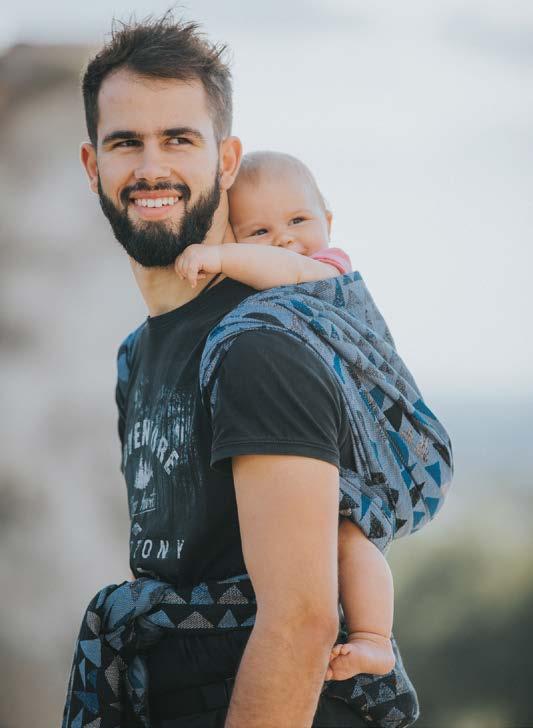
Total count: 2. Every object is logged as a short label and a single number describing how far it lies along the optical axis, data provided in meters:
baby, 2.35
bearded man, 2.25
